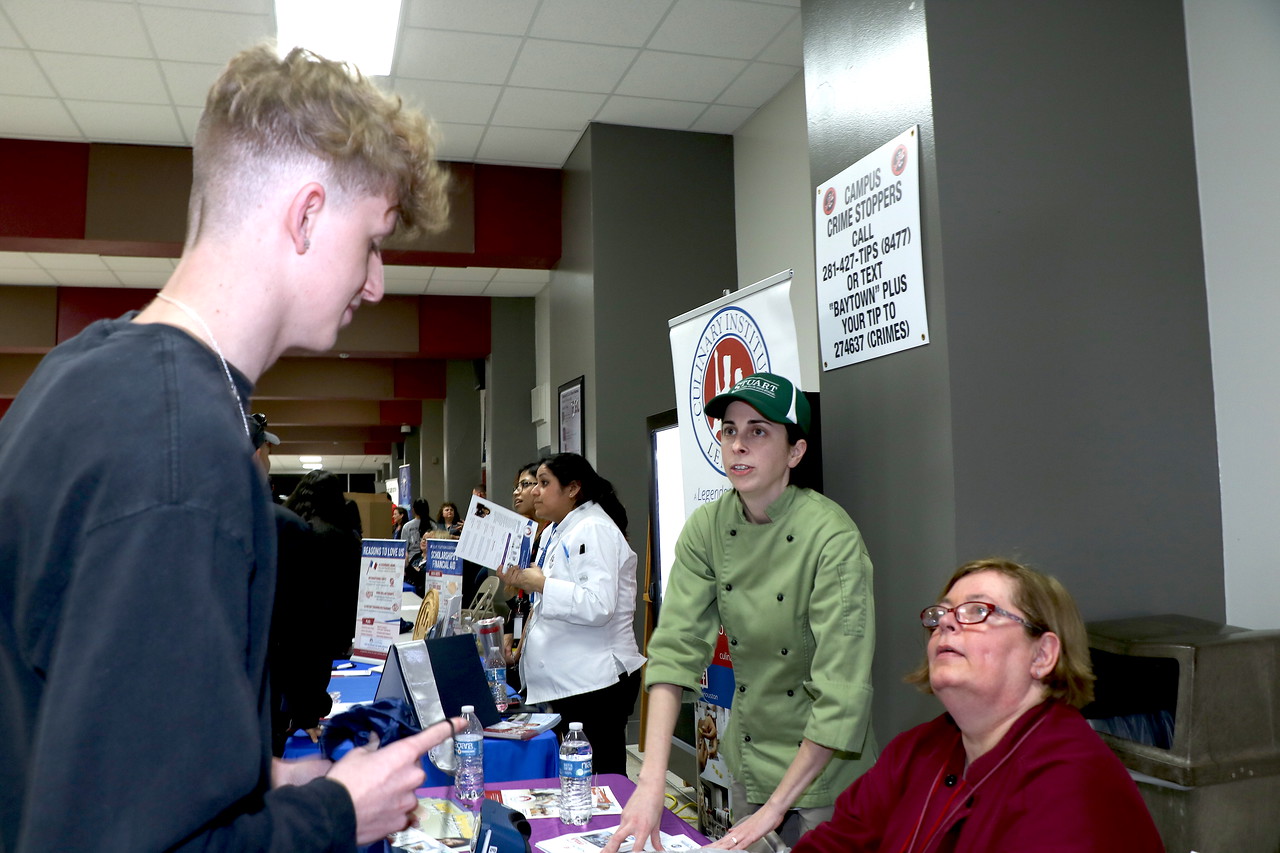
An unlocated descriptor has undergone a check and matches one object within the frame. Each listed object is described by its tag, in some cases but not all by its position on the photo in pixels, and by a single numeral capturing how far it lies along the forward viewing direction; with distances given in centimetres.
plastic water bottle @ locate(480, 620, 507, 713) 302
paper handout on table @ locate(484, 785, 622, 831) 202
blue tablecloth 253
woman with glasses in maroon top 132
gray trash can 168
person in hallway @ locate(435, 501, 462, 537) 953
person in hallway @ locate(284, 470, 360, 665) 279
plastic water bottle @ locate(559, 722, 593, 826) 196
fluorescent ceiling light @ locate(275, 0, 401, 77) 391
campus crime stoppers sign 215
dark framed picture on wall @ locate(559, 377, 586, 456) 557
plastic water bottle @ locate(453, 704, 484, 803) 213
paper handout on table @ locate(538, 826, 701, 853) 177
